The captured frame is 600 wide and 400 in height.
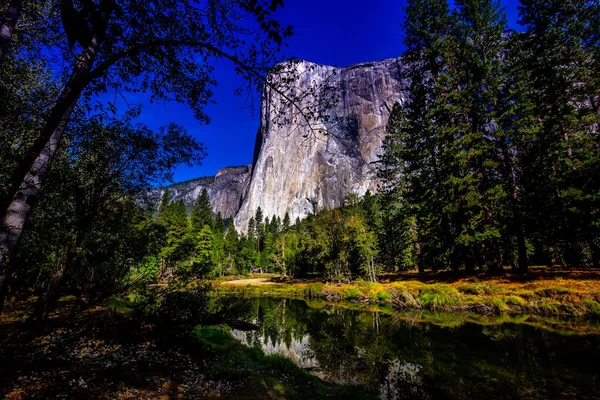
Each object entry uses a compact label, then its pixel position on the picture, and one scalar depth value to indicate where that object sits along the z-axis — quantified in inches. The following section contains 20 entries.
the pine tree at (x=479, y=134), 758.5
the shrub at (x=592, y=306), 511.6
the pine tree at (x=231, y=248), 2608.3
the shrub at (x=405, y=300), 759.7
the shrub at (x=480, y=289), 654.5
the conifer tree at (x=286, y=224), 2960.9
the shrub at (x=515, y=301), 597.3
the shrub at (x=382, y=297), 848.3
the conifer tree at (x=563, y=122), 651.5
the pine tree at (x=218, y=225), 2641.0
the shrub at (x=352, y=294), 972.6
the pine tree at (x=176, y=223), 1647.8
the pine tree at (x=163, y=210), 1827.6
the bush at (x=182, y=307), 300.2
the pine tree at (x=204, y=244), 1737.2
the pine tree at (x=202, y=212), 2243.2
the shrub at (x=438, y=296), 691.4
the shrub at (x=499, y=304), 609.0
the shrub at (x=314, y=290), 1218.0
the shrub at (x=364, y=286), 948.9
